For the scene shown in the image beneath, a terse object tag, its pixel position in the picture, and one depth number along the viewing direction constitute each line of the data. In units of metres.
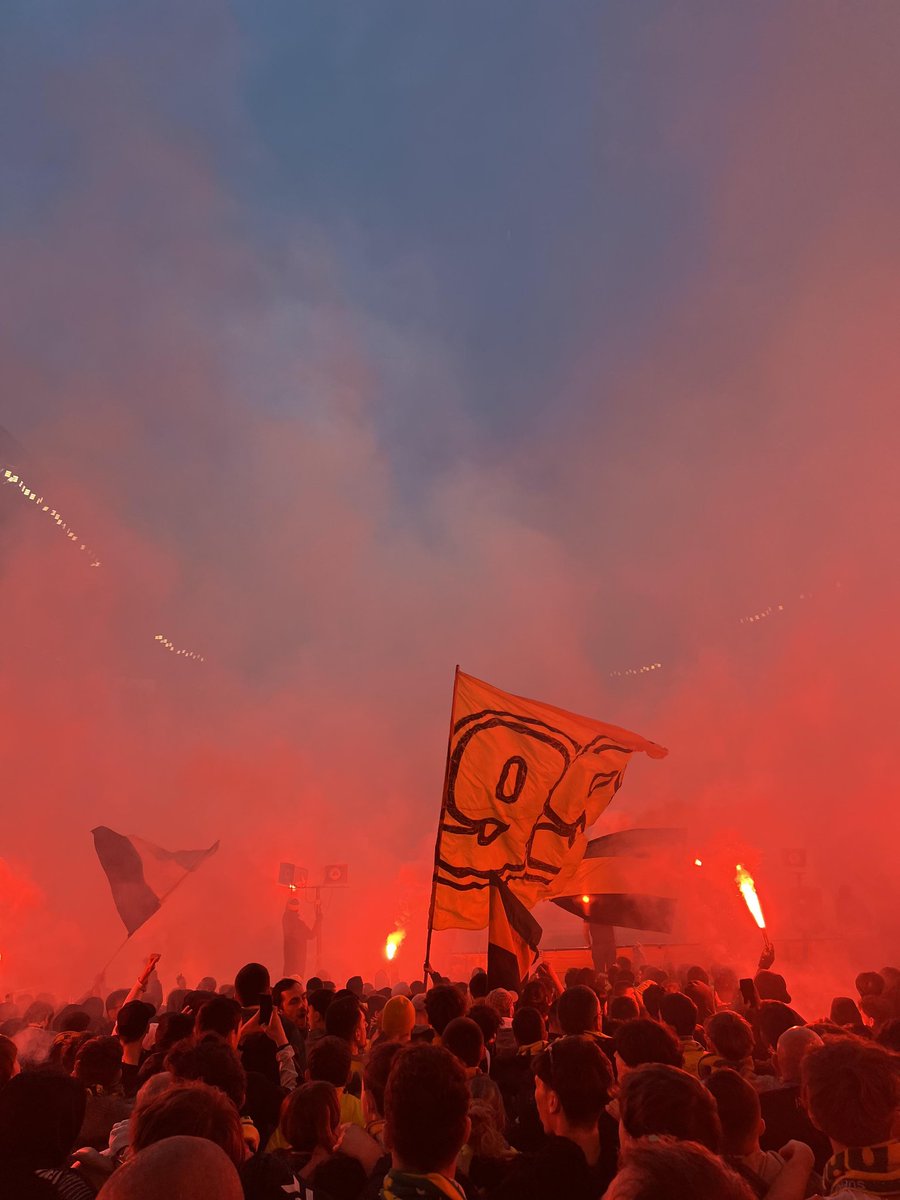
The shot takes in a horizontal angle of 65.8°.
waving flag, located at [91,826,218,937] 11.31
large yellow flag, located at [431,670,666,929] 7.84
